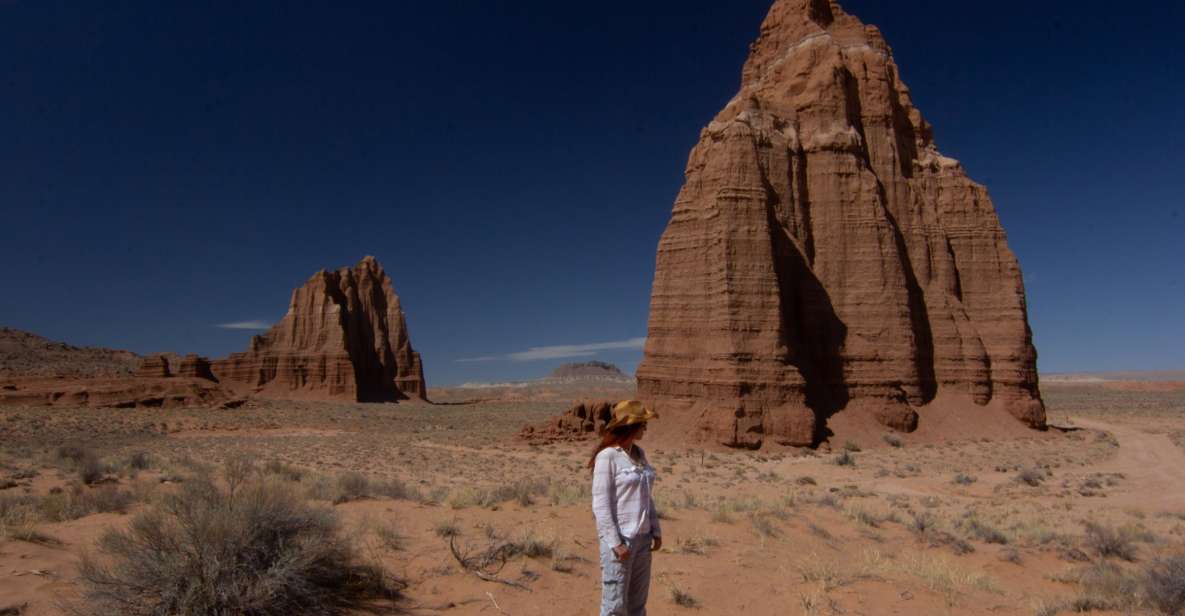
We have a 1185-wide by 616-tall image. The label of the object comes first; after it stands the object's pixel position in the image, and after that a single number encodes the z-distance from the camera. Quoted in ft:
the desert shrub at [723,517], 35.22
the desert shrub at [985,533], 38.41
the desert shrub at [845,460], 77.87
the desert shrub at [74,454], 54.29
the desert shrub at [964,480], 64.39
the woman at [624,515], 15.69
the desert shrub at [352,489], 37.17
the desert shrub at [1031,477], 63.98
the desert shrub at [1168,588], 25.82
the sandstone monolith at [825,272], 94.99
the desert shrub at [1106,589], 26.21
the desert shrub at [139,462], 56.08
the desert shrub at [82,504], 29.45
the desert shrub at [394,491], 38.88
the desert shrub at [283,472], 48.45
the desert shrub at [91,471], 46.05
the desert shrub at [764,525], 33.47
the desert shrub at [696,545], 29.32
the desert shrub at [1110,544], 36.27
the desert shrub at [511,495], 36.88
